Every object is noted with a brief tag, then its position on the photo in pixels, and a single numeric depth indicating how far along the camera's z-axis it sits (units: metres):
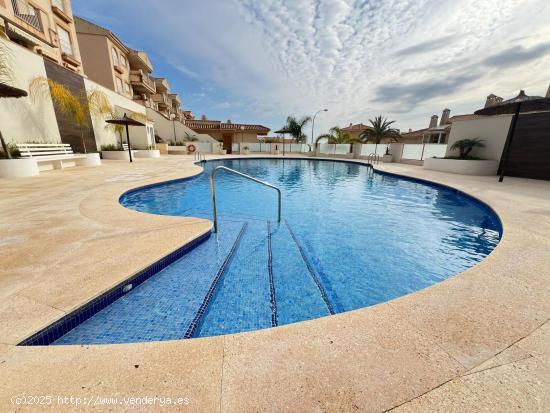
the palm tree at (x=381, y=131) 21.89
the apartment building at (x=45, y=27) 12.98
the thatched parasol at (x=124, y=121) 13.20
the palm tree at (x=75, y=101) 10.37
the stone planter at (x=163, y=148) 22.42
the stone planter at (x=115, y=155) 15.15
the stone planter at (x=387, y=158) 19.94
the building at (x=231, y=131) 31.73
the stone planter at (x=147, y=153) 17.81
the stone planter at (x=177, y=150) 23.70
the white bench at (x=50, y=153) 8.52
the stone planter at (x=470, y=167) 11.73
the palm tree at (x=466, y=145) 12.21
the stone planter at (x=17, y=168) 7.72
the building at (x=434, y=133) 27.28
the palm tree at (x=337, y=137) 26.92
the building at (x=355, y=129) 41.97
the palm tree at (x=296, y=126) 28.28
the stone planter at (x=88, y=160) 11.59
